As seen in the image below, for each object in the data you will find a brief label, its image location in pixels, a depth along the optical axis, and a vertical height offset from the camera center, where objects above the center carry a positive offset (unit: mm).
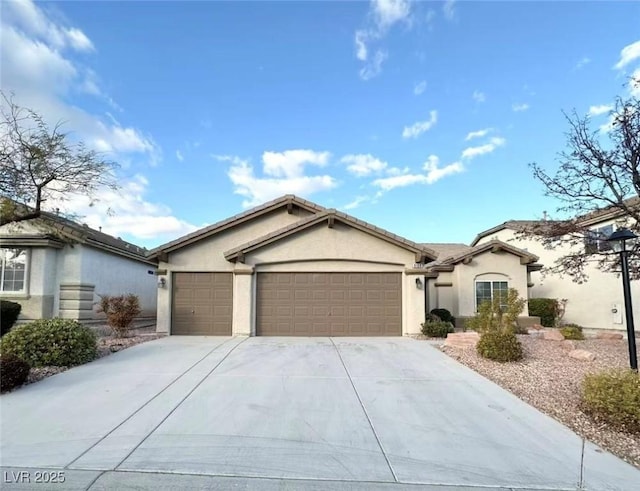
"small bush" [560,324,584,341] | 13625 -1399
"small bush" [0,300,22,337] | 13680 -764
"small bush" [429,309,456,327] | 17984 -996
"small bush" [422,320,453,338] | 14031 -1295
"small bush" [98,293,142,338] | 13219 -653
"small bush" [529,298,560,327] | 20141 -970
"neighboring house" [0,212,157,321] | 15727 +934
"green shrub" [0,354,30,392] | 7023 -1399
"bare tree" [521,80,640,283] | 10023 +2730
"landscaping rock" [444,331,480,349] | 11534 -1409
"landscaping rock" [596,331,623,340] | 14230 -1580
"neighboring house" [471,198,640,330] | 19516 -137
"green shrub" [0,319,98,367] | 8664 -1128
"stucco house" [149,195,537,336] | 14602 +343
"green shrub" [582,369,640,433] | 5598 -1515
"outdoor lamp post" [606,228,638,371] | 7840 +368
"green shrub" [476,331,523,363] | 9625 -1314
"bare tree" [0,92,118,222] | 11781 +3809
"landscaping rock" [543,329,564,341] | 12938 -1423
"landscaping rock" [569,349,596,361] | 9820 -1550
